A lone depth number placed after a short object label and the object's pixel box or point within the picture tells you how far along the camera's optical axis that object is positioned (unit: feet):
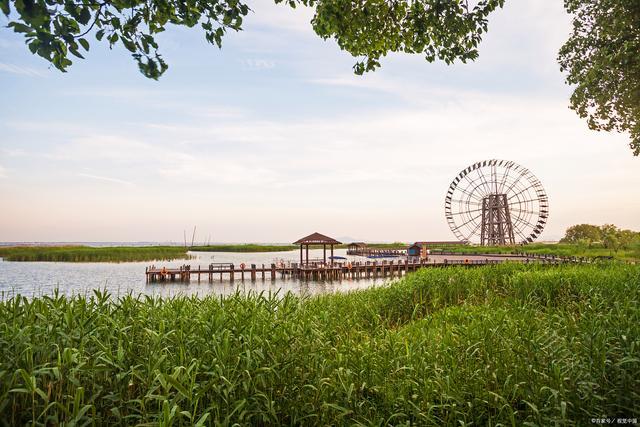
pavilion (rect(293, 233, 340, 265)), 110.52
